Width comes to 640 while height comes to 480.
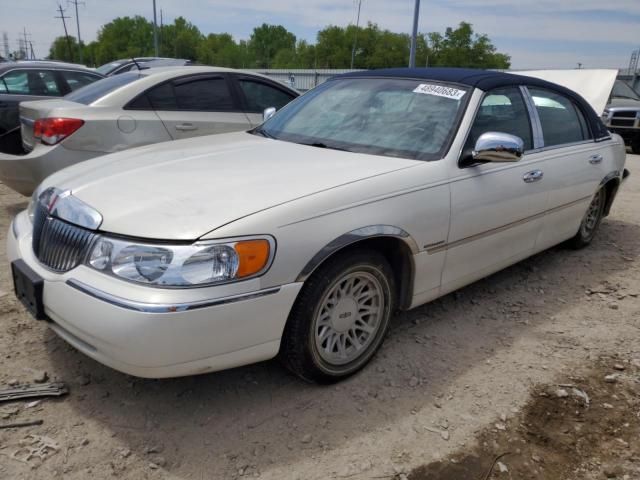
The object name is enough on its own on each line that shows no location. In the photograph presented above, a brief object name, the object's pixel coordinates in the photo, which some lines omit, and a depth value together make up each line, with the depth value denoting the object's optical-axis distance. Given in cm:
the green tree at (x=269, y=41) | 10350
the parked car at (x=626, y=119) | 1314
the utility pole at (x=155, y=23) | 3579
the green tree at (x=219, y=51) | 9388
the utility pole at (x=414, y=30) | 2028
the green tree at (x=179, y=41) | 9612
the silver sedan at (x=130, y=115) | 475
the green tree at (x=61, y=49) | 11122
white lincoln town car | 215
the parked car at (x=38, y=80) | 684
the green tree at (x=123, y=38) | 9944
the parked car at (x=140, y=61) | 1239
